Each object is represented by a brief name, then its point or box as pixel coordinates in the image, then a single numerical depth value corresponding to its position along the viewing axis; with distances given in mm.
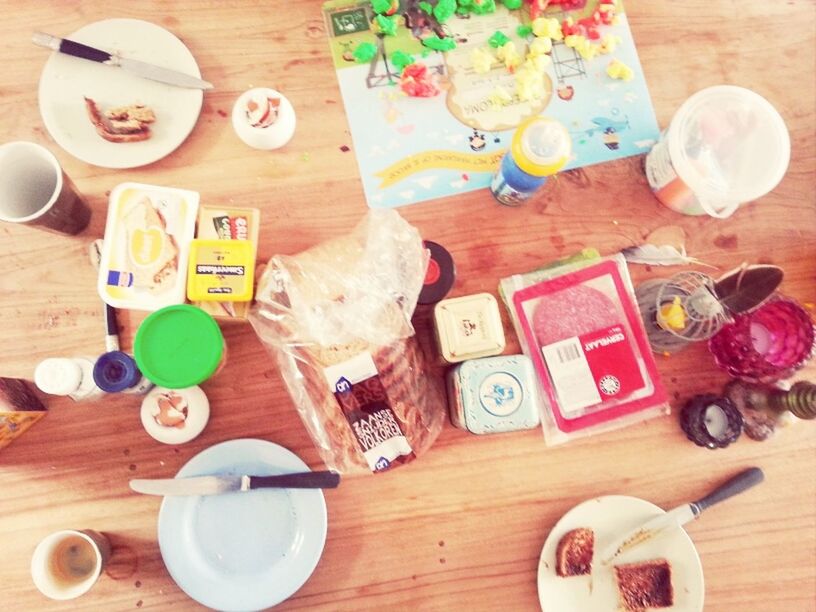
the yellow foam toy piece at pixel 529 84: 865
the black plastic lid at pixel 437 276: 790
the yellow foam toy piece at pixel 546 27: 871
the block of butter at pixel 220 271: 745
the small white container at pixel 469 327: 742
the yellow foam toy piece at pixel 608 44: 887
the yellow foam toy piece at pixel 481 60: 863
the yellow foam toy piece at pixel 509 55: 868
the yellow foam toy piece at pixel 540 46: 869
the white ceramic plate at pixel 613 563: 771
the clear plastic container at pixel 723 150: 809
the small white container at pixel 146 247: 754
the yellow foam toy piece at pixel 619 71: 881
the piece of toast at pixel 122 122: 808
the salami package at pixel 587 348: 781
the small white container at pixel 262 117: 807
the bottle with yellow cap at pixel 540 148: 728
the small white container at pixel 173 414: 757
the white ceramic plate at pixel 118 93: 810
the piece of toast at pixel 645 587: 779
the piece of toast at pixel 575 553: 771
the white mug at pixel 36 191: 726
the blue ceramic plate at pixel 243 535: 729
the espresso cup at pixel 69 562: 681
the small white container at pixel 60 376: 705
